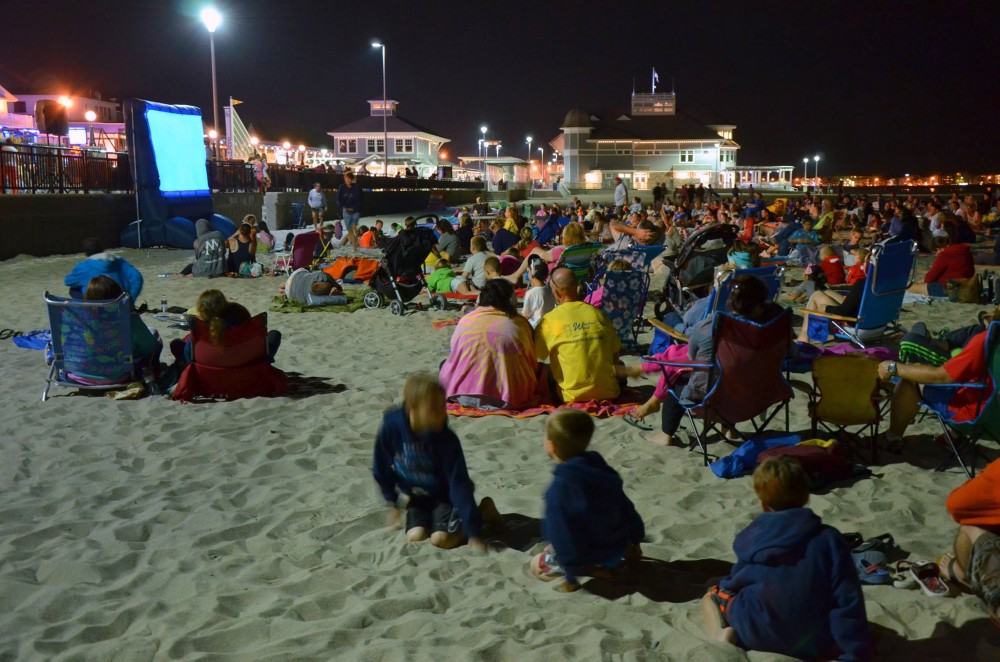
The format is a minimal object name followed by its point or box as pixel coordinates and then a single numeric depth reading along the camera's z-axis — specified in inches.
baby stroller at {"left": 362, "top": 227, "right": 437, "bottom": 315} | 465.7
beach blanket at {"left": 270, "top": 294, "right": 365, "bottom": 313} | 475.8
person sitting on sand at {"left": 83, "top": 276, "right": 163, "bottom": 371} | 278.4
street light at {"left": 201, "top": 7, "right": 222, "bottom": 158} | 1069.1
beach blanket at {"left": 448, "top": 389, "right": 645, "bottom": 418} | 263.0
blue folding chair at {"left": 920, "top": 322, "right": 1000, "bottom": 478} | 197.6
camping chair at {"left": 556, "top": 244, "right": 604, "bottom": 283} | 424.5
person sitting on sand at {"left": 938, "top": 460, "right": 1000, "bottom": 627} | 140.1
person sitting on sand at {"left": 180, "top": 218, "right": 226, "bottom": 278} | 610.5
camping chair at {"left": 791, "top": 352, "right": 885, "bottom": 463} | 220.2
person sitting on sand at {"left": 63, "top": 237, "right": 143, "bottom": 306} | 320.5
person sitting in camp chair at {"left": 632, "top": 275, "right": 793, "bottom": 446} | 214.2
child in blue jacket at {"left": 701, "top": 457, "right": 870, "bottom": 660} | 126.1
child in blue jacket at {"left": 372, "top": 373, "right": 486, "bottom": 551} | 163.2
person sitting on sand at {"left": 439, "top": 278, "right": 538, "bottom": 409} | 262.7
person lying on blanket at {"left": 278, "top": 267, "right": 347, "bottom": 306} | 488.7
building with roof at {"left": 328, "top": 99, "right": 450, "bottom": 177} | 3125.0
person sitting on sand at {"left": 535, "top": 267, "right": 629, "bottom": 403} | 266.1
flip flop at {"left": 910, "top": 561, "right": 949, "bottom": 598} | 150.0
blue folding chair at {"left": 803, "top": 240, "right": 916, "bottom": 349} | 343.0
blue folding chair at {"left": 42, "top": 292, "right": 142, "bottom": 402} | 275.7
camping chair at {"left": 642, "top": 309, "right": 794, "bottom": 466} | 213.8
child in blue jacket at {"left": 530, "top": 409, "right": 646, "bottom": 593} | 149.5
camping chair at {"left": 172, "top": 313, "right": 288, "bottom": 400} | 278.4
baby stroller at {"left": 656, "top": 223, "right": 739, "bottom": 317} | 387.5
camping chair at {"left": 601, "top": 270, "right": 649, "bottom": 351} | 349.7
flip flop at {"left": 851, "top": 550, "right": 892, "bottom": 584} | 156.0
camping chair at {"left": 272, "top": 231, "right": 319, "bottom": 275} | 581.9
